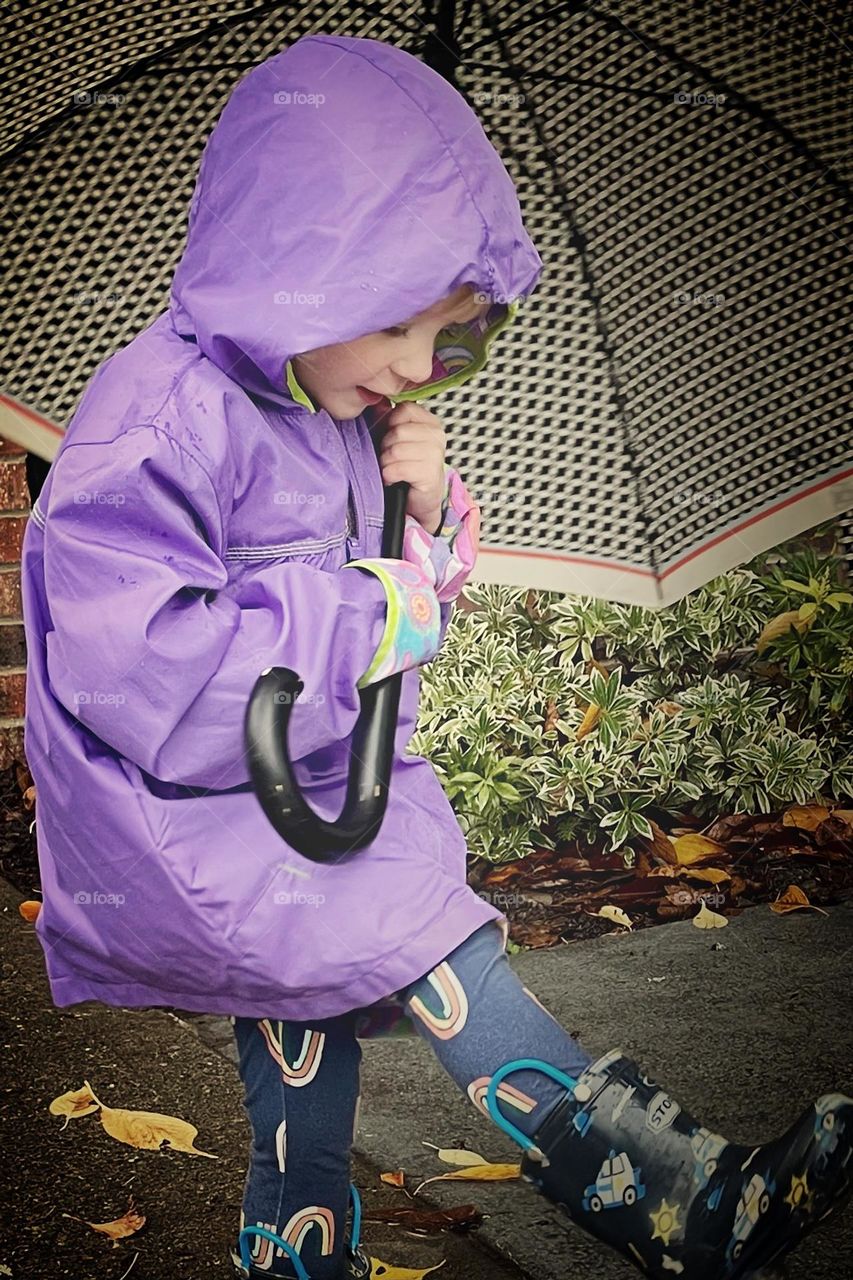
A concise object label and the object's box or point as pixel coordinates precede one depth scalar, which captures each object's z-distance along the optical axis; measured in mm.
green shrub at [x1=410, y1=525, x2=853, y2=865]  2393
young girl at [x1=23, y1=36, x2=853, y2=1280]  2037
